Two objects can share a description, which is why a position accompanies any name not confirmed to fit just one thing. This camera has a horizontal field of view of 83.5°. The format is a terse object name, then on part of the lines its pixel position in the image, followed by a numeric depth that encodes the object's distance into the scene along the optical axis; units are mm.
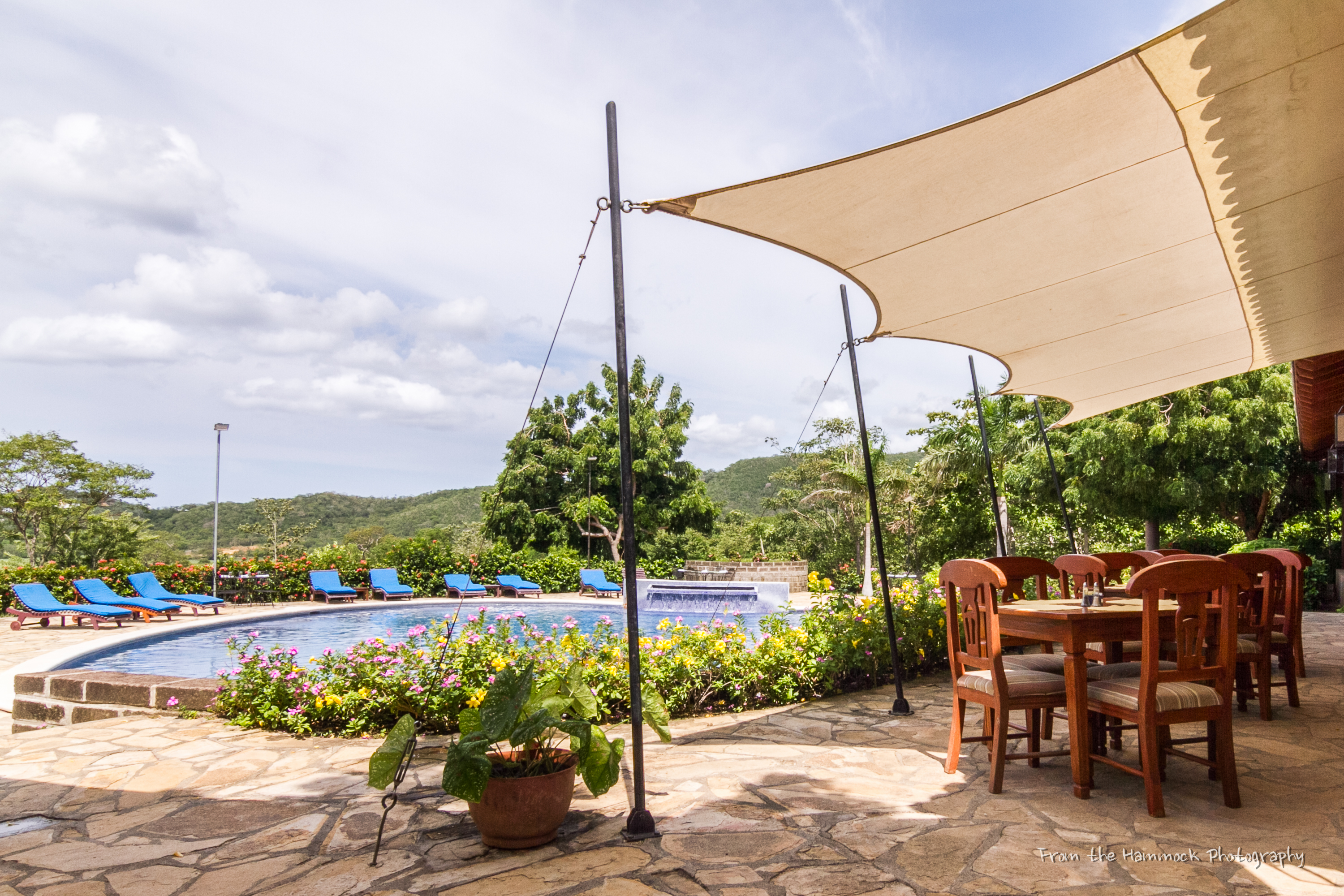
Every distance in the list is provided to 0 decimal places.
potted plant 2309
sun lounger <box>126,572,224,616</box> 12180
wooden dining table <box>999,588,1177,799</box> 2773
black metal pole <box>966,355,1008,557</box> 5664
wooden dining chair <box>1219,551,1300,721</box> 3799
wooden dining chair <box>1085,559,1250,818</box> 2535
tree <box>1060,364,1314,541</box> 9445
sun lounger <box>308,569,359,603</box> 14828
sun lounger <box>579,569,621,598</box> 17375
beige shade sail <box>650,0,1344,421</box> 2020
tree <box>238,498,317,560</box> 29062
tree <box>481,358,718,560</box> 21094
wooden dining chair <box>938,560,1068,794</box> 2883
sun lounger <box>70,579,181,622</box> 11172
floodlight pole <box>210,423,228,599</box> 14086
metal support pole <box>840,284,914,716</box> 4344
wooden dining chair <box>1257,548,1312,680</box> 4133
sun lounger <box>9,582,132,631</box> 10359
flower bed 4043
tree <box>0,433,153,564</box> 19438
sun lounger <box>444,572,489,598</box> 15758
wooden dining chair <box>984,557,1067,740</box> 3236
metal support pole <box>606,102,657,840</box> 2447
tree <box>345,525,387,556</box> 34094
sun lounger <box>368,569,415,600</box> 15289
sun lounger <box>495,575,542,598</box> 16734
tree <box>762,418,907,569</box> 17922
